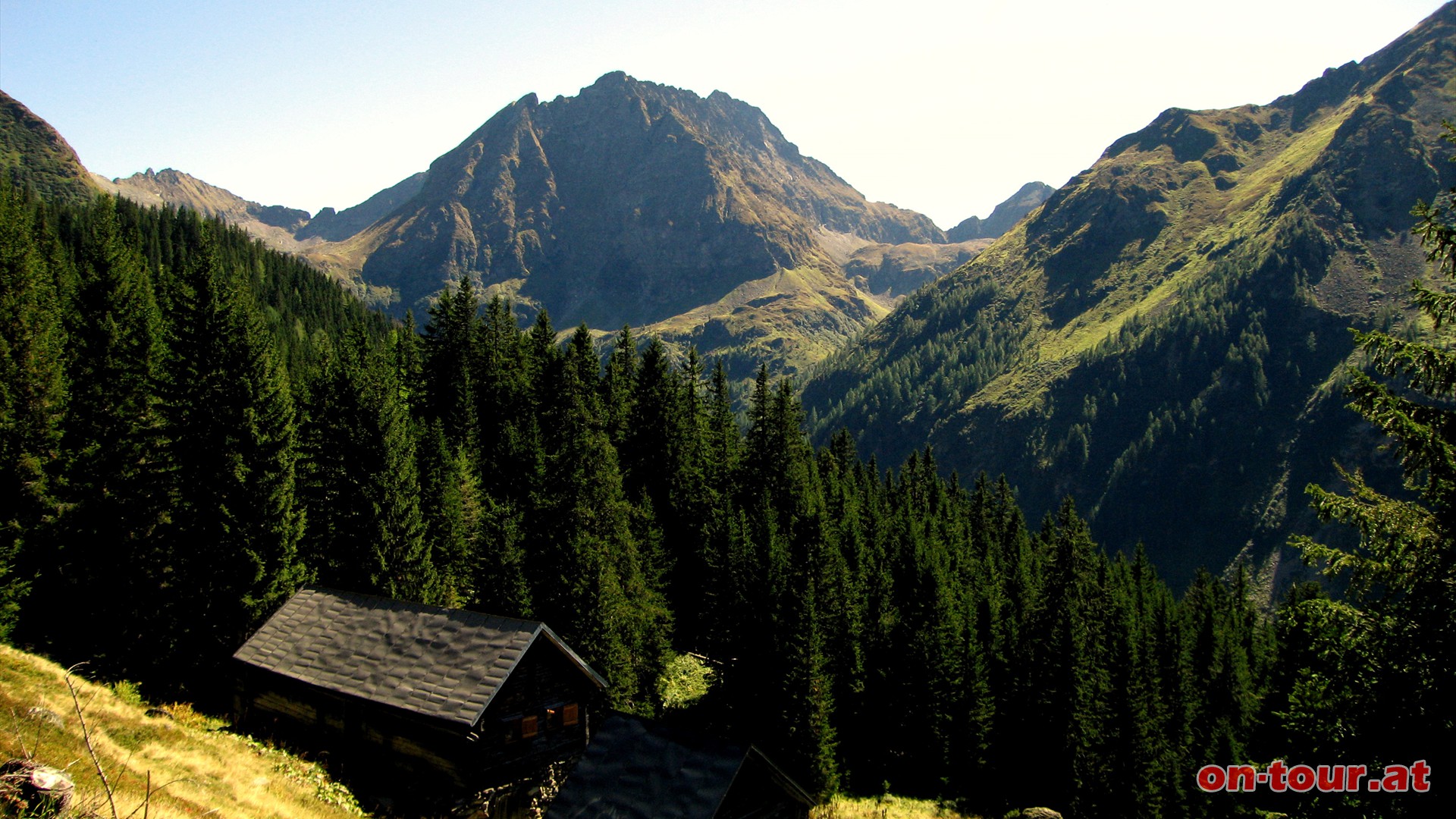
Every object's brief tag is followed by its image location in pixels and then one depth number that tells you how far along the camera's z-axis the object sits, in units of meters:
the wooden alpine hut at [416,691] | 24.38
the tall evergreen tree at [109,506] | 31.16
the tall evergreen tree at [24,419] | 30.20
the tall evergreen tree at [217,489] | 30.69
